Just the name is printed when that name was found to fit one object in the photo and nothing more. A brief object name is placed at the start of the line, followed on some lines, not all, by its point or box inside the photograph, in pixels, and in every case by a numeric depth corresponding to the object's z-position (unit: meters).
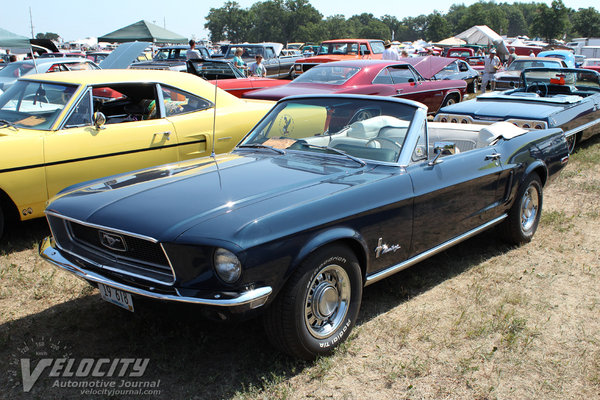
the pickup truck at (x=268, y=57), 20.62
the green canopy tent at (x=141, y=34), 19.86
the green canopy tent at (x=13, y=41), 12.81
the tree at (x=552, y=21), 71.56
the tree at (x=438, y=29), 91.25
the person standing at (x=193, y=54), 15.16
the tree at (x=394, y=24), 156.52
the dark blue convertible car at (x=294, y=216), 2.66
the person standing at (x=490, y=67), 15.40
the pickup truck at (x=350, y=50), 17.20
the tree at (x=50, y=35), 131.60
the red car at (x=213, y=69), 12.02
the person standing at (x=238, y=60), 14.82
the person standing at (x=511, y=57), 18.15
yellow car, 4.79
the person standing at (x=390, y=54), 15.84
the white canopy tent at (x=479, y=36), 29.21
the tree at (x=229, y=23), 120.12
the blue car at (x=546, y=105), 7.28
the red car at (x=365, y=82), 8.87
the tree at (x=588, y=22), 76.75
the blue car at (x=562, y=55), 16.29
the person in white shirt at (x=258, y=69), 14.66
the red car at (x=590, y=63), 18.27
